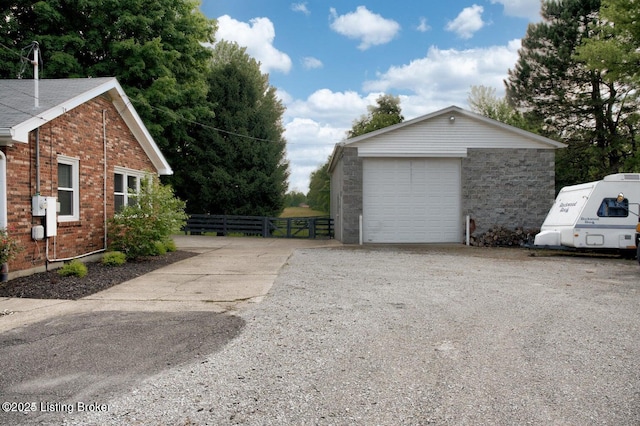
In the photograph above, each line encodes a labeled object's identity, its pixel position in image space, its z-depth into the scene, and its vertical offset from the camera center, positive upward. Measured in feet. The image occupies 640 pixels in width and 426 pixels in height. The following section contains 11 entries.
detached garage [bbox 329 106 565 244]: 56.13 +2.75
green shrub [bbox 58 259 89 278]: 29.50 -4.00
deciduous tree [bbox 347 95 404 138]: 145.65 +30.99
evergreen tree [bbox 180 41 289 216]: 87.61 +9.80
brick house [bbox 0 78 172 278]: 28.27 +3.30
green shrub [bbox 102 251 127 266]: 34.99 -3.87
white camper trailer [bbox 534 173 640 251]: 42.78 -0.89
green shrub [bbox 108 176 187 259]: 37.68 -1.29
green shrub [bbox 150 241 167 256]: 38.52 -3.47
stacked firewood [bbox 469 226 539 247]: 55.83 -3.56
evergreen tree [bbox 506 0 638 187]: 87.61 +21.24
